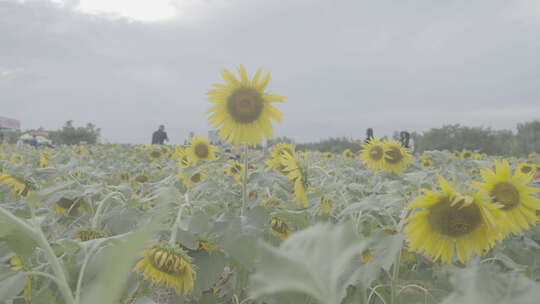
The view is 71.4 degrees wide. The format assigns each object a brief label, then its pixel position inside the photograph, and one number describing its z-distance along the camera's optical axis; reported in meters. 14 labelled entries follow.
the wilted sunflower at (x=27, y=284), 1.06
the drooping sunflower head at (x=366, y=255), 1.38
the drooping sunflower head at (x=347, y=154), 6.94
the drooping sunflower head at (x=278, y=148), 2.47
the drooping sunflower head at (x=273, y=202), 1.82
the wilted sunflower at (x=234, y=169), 2.52
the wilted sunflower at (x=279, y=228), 1.60
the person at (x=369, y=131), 11.42
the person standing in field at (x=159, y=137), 9.90
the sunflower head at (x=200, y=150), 3.07
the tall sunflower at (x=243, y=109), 1.83
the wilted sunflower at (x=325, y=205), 1.79
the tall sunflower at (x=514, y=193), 1.33
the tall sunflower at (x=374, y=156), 3.38
